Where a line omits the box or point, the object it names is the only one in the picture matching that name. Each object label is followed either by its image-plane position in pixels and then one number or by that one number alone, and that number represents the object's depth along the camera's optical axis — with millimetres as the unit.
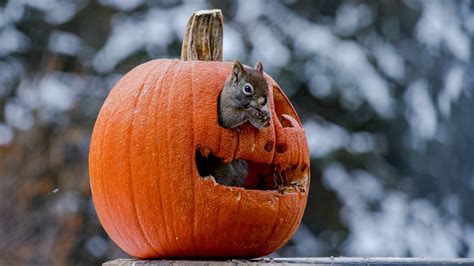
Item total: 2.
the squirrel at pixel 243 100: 4781
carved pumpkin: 4828
